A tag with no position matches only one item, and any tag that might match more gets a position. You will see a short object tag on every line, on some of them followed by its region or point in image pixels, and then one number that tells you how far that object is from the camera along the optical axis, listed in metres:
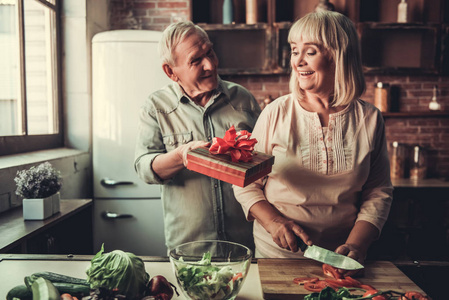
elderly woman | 1.32
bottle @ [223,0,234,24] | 3.57
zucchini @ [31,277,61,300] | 0.84
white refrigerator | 3.10
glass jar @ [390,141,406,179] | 3.59
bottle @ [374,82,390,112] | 3.65
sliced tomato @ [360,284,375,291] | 1.02
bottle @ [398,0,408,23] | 3.52
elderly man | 1.67
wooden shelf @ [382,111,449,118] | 3.62
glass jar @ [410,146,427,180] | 3.56
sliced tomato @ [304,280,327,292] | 1.02
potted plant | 1.86
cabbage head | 0.89
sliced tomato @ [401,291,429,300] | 0.91
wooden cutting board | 1.02
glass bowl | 0.89
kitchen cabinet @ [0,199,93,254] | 1.62
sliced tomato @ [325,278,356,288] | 1.03
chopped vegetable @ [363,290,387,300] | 0.88
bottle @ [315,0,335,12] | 3.44
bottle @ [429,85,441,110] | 3.67
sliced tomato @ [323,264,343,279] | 1.09
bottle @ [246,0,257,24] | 3.56
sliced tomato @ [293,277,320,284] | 1.07
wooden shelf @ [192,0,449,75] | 3.55
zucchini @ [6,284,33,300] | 0.90
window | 2.50
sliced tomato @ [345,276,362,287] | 1.05
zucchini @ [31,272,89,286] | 0.96
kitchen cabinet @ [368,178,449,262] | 3.21
